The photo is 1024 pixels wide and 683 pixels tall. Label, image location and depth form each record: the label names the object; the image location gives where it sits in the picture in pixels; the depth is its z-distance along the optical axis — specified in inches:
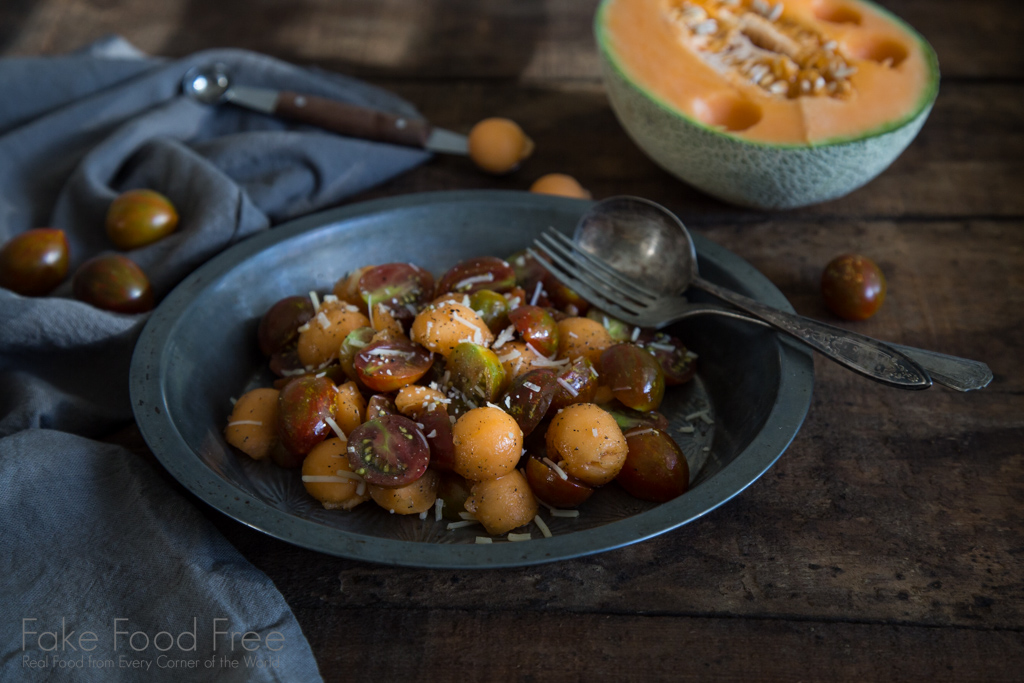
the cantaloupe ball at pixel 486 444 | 22.1
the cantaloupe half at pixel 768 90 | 26.8
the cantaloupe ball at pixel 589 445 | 22.3
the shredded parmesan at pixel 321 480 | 22.6
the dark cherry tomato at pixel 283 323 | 25.0
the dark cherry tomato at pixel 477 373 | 23.0
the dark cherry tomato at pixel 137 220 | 27.5
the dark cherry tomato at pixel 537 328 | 23.8
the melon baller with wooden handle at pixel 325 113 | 30.5
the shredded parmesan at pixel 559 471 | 22.3
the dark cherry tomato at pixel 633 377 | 23.4
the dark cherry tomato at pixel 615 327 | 25.0
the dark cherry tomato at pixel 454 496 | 22.7
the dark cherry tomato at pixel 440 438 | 22.3
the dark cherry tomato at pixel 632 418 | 23.6
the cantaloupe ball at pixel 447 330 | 23.5
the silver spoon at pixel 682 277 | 22.8
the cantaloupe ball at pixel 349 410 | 23.2
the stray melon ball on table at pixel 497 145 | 29.7
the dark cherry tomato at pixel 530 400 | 22.8
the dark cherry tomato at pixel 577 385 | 23.1
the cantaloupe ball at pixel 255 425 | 23.5
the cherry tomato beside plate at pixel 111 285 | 25.8
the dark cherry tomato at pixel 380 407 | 22.8
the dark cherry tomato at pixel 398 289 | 24.7
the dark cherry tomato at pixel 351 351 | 23.8
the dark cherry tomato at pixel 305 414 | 22.9
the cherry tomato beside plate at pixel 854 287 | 26.1
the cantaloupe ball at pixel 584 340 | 24.3
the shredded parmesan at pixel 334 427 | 22.9
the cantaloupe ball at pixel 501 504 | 22.2
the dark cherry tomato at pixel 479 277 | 24.8
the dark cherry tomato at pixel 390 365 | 23.1
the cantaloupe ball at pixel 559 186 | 28.5
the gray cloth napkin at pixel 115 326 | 21.8
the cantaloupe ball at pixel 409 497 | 22.4
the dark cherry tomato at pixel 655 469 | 22.5
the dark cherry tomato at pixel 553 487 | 22.4
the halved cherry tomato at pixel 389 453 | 21.8
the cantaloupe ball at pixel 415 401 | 23.0
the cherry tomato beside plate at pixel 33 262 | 26.6
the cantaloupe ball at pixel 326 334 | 24.3
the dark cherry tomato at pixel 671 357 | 24.6
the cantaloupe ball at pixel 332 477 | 22.6
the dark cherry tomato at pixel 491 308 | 24.2
